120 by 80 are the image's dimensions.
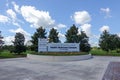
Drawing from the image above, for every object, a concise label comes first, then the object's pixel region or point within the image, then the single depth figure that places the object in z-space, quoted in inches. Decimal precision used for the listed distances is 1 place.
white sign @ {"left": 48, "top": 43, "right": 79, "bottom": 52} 460.2
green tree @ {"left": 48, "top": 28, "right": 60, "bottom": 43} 639.5
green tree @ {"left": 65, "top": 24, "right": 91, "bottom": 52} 631.0
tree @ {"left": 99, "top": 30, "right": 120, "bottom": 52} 659.3
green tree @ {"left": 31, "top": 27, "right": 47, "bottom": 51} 602.4
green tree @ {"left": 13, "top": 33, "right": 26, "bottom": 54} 557.5
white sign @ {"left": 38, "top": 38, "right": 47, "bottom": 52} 447.0
